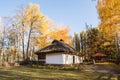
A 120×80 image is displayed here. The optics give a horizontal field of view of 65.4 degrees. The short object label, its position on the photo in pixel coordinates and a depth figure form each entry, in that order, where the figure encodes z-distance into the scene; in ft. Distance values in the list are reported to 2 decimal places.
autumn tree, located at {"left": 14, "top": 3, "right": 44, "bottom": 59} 64.57
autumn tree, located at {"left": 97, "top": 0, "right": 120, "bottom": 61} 30.26
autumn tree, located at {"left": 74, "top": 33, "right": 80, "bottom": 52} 106.04
